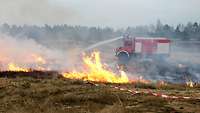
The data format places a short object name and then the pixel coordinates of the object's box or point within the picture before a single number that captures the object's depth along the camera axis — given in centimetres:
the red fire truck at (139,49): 5316
